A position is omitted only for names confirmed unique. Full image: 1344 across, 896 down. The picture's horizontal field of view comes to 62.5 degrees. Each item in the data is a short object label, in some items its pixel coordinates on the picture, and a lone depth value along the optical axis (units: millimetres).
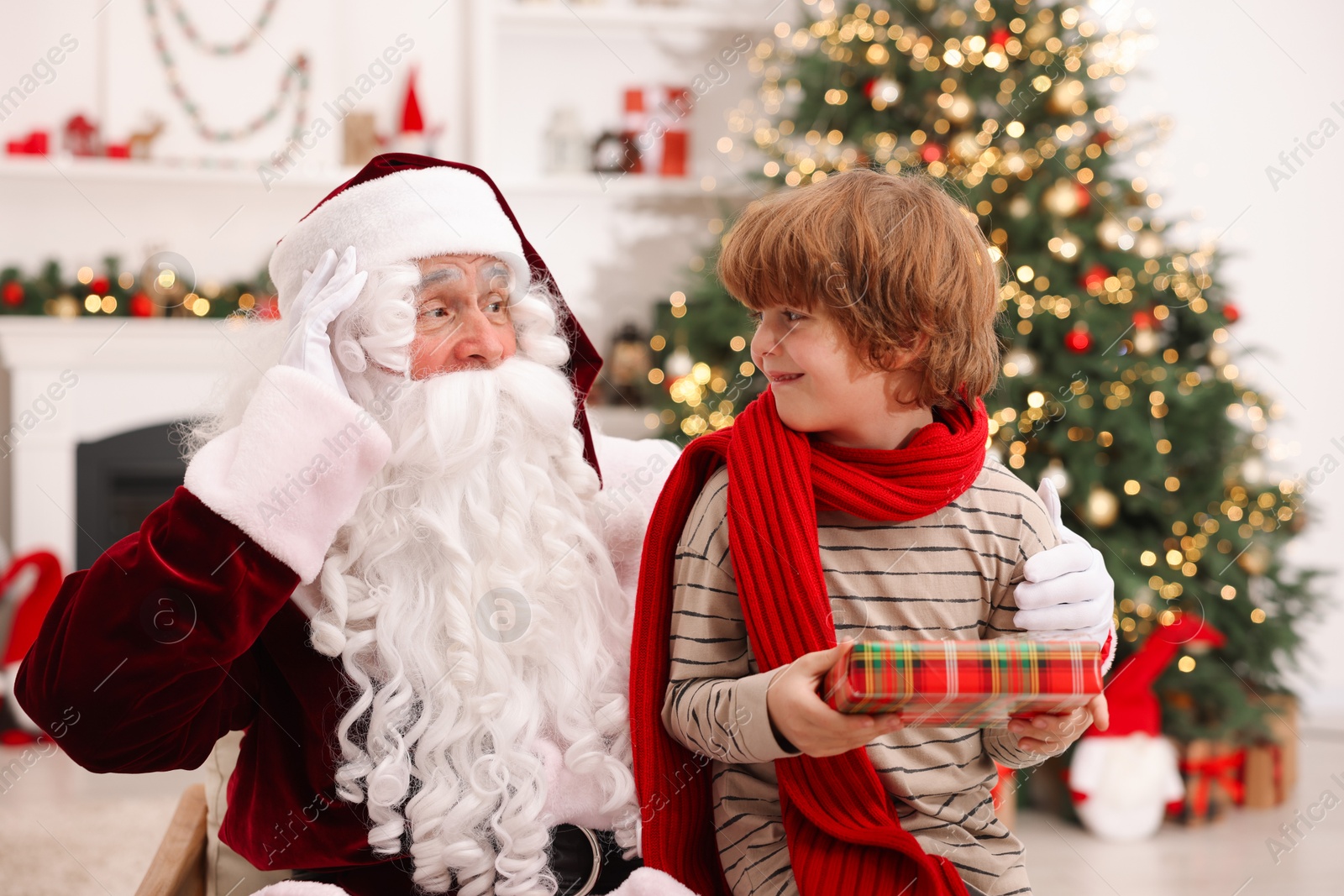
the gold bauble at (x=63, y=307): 4086
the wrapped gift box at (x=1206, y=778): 3291
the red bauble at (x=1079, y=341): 3104
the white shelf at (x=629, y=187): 4473
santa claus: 1194
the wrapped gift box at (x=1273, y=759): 3389
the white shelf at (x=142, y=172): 4113
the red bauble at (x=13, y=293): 4043
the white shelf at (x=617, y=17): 4398
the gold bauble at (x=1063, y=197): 3191
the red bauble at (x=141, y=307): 4145
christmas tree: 3123
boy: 1167
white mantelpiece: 4086
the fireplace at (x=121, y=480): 4211
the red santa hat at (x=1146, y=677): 3064
